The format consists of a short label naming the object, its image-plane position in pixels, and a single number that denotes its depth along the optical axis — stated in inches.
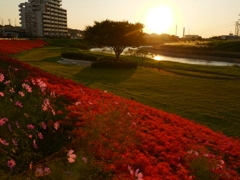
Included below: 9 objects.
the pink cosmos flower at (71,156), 120.8
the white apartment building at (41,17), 4478.3
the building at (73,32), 6943.4
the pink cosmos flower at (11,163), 126.9
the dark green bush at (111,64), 989.2
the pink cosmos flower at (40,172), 111.2
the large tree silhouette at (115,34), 1080.8
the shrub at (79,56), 1164.5
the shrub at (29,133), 160.5
